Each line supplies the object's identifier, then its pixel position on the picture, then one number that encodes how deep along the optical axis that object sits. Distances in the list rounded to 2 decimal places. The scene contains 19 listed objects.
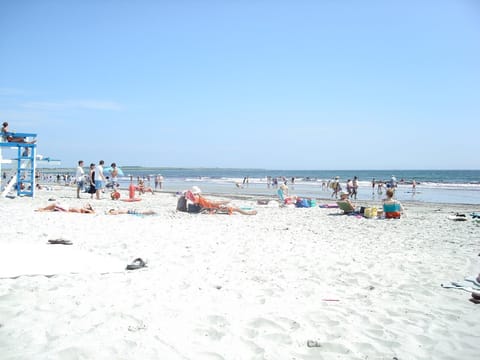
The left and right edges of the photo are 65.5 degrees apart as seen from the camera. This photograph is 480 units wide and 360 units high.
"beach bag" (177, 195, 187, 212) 12.36
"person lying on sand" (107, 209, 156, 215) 10.95
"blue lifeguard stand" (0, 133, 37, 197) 13.82
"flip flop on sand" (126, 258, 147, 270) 4.94
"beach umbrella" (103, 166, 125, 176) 27.66
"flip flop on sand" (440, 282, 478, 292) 4.40
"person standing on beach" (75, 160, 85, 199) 15.81
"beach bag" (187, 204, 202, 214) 12.18
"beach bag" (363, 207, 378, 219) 11.88
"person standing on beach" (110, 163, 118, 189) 19.13
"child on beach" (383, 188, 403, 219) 11.67
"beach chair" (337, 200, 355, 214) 12.73
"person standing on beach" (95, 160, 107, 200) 15.21
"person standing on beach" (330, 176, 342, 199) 22.77
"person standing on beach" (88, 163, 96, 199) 15.76
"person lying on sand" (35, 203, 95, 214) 10.52
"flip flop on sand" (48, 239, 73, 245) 5.75
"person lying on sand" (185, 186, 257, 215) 12.12
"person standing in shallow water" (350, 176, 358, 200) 22.15
